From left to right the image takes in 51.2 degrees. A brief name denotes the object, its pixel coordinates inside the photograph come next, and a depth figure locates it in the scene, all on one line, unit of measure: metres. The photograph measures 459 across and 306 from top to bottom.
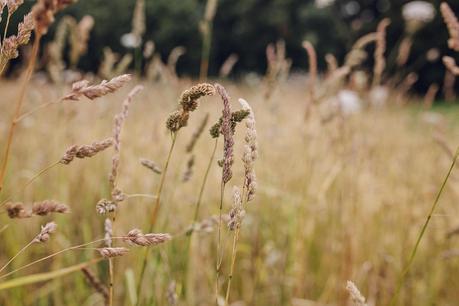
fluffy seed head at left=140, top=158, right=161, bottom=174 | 0.82
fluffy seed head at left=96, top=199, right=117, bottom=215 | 0.61
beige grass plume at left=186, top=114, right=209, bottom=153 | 0.95
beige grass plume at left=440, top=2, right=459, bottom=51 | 0.74
